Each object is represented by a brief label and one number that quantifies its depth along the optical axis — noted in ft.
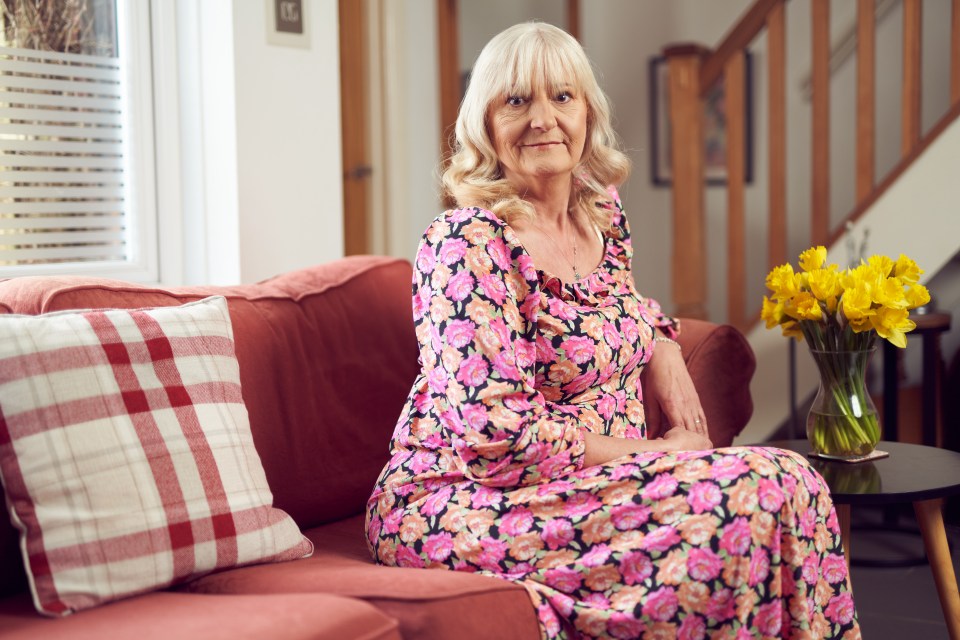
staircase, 11.10
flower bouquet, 6.51
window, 7.95
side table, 6.08
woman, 5.13
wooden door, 12.91
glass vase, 6.74
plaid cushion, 4.98
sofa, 4.71
